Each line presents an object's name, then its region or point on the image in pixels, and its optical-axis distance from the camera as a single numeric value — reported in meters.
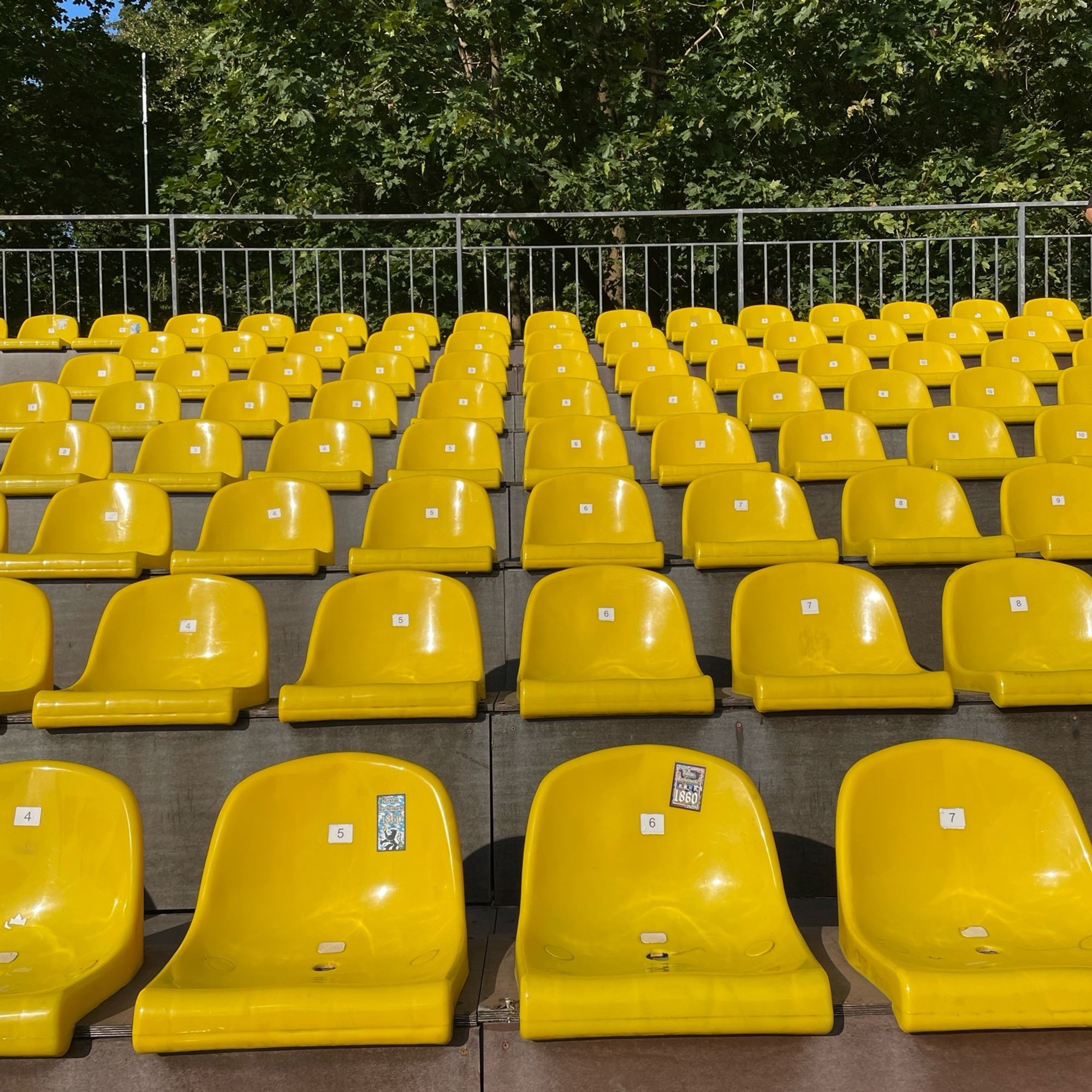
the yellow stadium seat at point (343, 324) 8.25
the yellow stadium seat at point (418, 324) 8.28
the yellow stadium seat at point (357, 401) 5.86
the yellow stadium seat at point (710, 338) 7.59
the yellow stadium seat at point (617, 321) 8.34
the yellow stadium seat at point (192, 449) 5.09
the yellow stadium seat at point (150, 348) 7.46
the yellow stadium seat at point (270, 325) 8.26
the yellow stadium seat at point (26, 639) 3.10
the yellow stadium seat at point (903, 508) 4.17
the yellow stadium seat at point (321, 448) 5.10
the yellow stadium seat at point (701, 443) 5.05
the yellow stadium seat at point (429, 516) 4.14
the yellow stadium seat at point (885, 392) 5.91
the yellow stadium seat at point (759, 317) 8.30
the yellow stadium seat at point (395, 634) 3.19
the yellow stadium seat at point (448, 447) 5.14
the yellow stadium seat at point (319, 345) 7.39
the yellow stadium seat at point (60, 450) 5.07
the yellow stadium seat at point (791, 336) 7.66
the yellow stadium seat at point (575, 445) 5.08
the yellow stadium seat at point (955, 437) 5.09
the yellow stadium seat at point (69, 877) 2.22
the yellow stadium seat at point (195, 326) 8.26
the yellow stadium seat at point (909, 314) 8.20
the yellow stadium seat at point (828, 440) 5.03
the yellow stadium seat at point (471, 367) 6.66
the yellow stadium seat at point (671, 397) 5.94
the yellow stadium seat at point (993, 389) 6.00
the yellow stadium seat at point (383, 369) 6.55
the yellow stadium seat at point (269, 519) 4.16
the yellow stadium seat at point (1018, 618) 3.29
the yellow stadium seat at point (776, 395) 5.88
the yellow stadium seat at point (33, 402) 6.06
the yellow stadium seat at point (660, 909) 1.98
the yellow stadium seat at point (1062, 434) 5.11
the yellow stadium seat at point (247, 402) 5.93
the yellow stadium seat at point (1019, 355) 6.81
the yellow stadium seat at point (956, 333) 7.61
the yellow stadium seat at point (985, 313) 8.11
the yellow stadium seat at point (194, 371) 6.75
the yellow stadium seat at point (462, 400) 5.94
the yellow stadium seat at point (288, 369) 6.60
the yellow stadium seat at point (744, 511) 4.16
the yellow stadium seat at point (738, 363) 6.70
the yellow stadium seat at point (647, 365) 6.69
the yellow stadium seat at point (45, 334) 7.60
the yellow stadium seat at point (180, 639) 3.21
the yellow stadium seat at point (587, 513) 4.15
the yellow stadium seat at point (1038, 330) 7.43
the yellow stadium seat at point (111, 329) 7.83
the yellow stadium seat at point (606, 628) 3.23
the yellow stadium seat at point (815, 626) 3.21
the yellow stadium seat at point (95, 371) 6.87
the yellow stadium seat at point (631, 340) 7.55
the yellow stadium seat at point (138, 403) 6.00
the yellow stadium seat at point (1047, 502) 4.25
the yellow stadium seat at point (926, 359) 6.78
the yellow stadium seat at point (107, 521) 4.19
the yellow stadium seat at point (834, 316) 8.38
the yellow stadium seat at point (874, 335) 7.47
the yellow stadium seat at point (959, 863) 2.22
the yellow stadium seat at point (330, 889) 2.12
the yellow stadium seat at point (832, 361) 6.68
